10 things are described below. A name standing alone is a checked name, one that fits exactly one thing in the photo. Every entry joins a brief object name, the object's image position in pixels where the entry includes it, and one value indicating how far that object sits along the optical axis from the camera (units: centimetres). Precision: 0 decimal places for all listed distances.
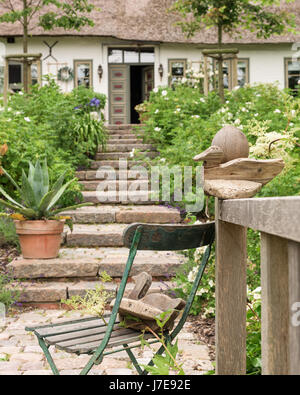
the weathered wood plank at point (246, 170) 178
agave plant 491
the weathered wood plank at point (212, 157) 180
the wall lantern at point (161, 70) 1688
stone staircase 474
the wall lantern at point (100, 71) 1667
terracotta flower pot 495
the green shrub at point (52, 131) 651
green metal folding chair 169
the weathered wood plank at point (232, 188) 174
